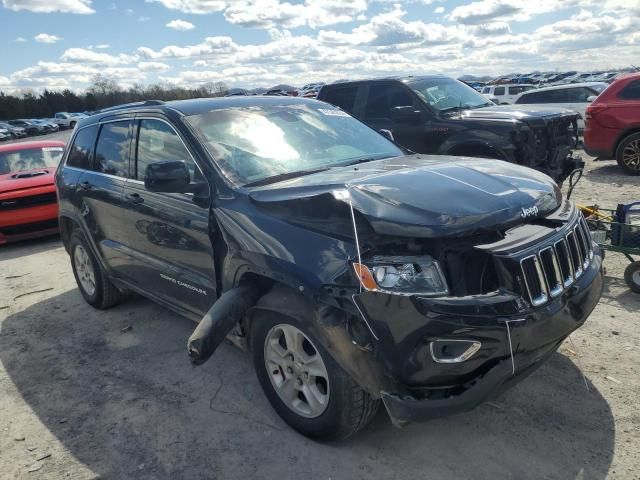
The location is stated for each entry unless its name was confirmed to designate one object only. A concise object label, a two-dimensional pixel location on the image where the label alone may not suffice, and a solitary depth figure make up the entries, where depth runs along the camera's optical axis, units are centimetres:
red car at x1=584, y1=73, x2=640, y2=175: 1017
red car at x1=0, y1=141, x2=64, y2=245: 855
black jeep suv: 257
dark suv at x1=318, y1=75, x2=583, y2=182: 728
